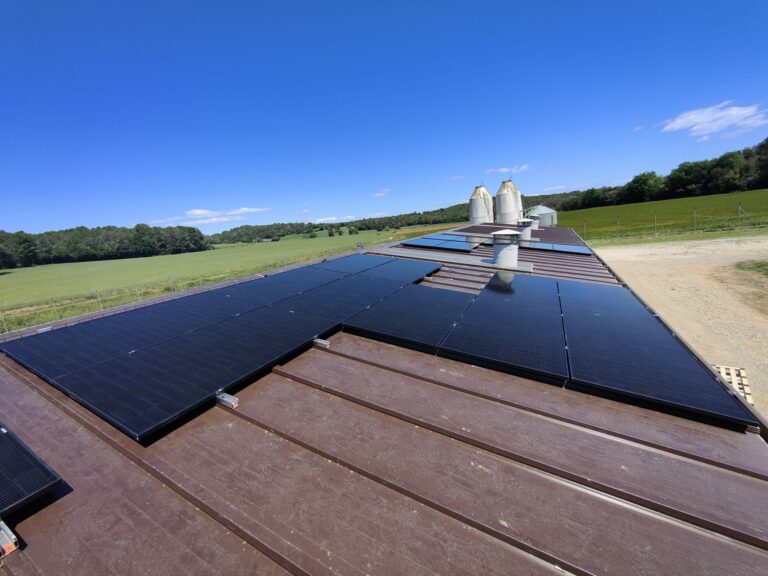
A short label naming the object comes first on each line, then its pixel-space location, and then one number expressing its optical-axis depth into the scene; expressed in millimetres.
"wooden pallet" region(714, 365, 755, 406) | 9578
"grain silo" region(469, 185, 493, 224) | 31522
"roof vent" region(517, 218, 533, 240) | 17984
